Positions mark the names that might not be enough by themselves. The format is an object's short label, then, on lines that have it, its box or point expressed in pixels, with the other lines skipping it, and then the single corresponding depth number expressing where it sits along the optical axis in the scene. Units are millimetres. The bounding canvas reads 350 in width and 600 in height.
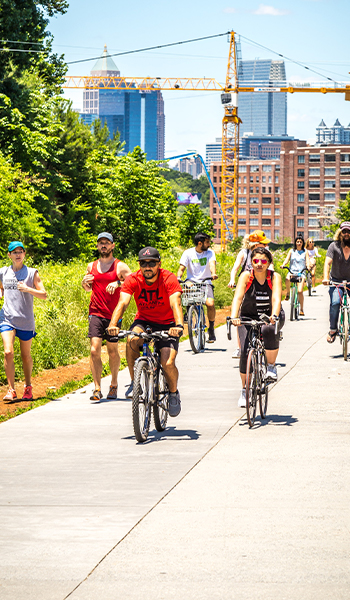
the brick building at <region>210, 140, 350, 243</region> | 176375
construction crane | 125750
